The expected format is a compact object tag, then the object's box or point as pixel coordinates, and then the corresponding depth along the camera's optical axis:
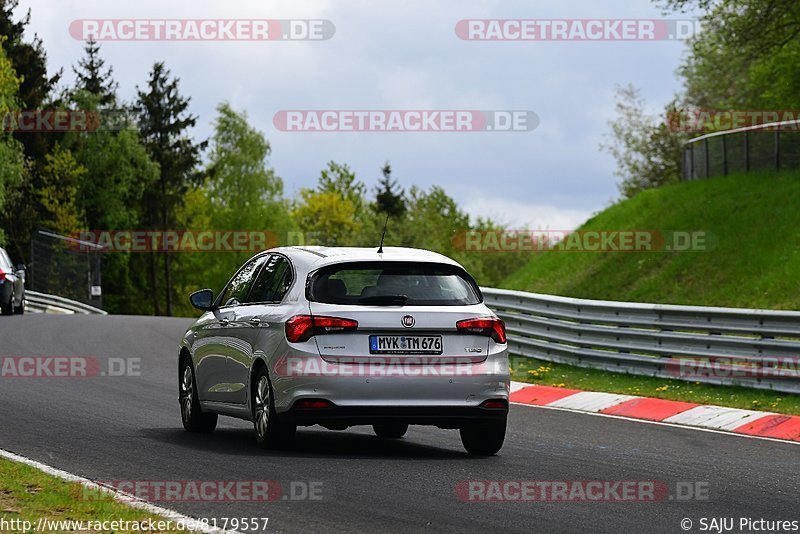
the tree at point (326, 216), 122.94
